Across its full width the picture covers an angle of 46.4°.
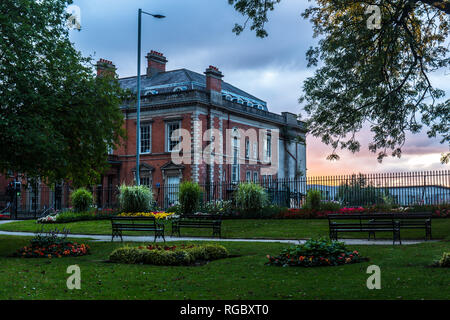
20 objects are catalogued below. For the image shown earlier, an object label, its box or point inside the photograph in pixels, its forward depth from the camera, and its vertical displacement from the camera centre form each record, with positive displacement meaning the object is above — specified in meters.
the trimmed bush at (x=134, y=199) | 30.77 -0.15
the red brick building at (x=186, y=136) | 43.03 +5.21
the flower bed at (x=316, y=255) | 11.26 -1.33
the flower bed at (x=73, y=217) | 30.17 -1.17
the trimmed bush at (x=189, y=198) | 29.70 -0.11
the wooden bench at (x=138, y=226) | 17.50 -1.02
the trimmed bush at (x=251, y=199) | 28.23 -0.18
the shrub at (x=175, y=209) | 30.45 -0.76
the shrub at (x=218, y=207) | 29.14 -0.63
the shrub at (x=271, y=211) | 27.41 -0.81
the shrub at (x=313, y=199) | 27.34 -0.19
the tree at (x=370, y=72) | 16.61 +4.06
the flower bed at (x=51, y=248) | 14.51 -1.46
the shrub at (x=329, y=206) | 26.98 -0.55
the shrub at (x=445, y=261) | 10.59 -1.34
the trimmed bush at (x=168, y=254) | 12.52 -1.43
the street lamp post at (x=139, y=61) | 31.46 +8.32
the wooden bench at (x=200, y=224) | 20.66 -1.12
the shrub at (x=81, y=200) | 33.19 -0.21
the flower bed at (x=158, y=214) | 28.77 -1.00
